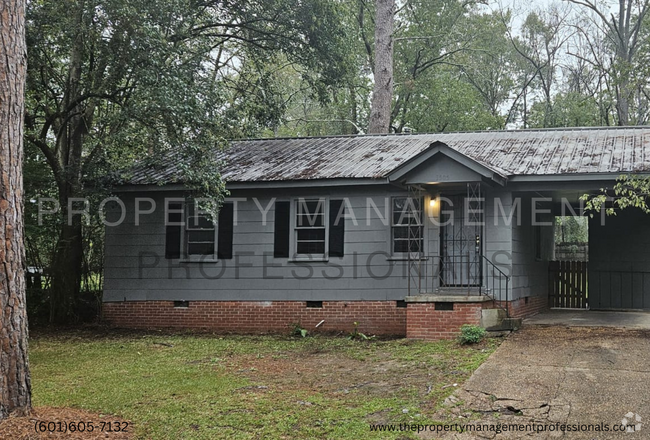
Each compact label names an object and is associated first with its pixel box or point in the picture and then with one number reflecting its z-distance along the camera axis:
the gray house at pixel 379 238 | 12.43
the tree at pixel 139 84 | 12.91
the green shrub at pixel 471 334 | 11.06
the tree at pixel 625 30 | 27.53
